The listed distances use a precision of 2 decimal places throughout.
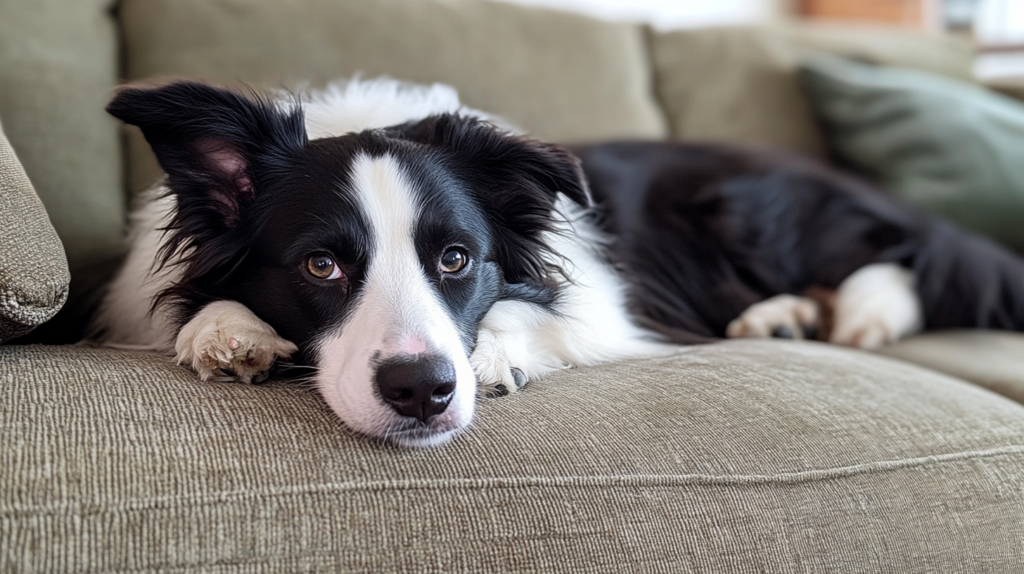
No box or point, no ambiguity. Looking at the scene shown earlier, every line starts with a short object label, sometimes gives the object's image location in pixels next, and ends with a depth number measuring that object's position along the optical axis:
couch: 0.59
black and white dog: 0.68
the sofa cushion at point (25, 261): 0.65
